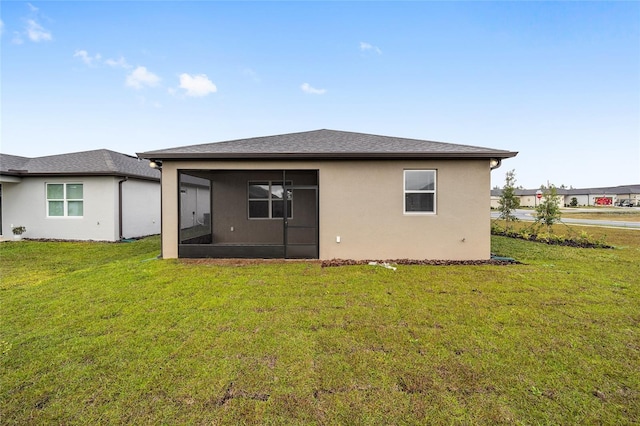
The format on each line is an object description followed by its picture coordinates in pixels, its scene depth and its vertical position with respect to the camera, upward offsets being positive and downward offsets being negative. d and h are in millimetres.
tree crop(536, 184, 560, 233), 10594 +68
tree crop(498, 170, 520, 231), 11788 +477
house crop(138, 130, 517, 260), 7426 +235
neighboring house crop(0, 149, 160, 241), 11086 +482
